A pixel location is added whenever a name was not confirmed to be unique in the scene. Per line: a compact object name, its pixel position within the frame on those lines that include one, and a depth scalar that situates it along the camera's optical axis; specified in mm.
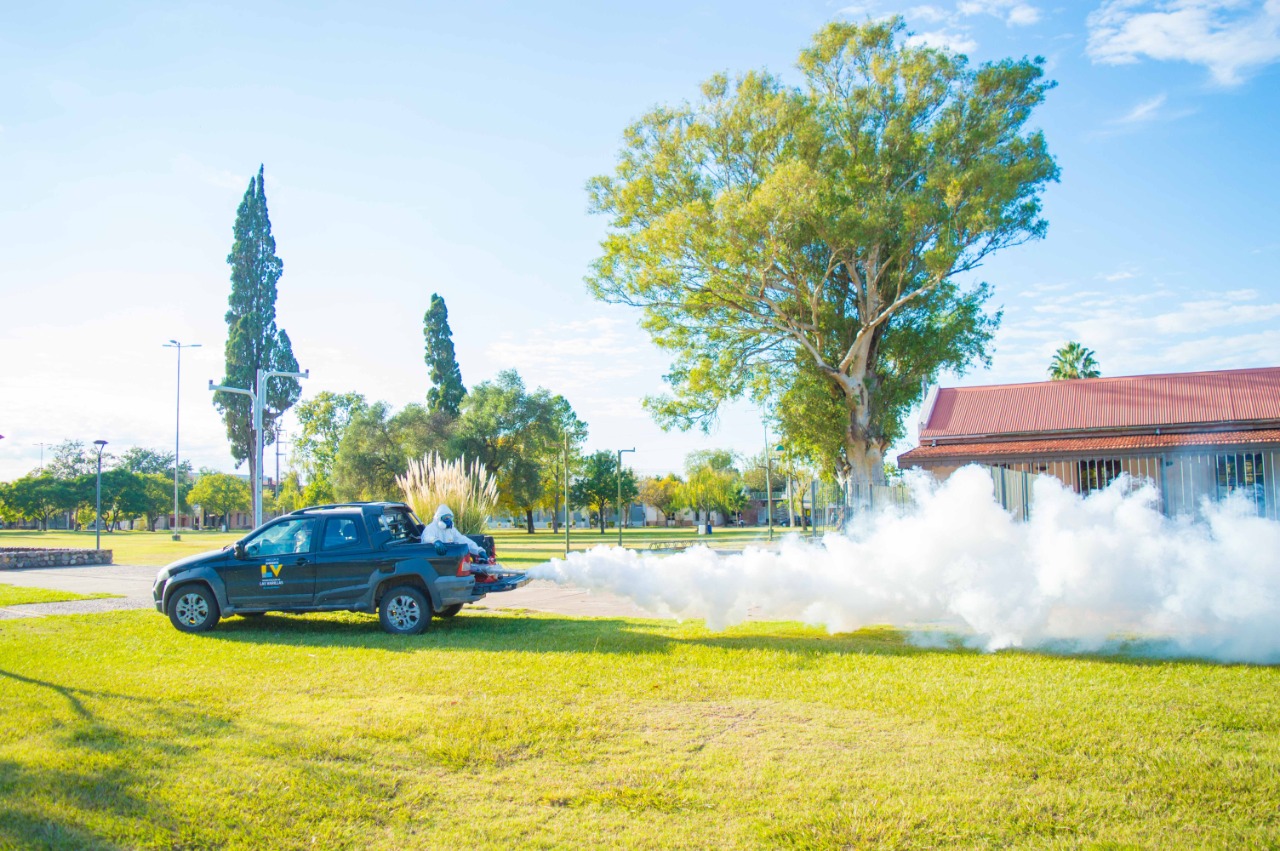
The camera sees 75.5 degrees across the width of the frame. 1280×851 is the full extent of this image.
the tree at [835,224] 26234
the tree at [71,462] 104562
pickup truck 11320
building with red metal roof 20875
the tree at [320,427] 75562
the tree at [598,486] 84500
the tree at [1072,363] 50656
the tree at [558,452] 59219
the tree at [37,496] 87875
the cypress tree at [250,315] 51094
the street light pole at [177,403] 53903
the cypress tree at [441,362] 57969
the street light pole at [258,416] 24803
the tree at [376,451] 53031
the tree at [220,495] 94875
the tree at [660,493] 99812
